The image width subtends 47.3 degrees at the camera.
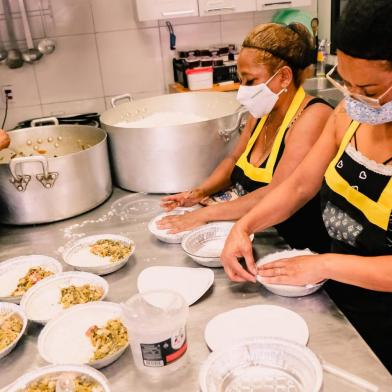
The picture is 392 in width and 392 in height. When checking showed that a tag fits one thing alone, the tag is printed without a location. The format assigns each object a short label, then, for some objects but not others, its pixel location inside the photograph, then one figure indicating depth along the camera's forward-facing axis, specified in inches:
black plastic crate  121.5
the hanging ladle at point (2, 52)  117.6
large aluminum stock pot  65.2
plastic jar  34.0
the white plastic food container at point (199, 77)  117.6
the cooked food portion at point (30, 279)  48.4
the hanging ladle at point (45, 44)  118.6
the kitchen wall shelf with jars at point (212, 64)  120.7
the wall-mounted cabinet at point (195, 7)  111.0
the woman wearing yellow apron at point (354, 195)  37.7
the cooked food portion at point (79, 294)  44.9
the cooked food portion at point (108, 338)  37.3
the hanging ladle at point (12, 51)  115.5
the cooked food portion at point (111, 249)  52.9
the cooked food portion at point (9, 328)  39.9
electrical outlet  122.1
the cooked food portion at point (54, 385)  33.2
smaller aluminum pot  58.2
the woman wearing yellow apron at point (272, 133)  59.9
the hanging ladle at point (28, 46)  107.5
